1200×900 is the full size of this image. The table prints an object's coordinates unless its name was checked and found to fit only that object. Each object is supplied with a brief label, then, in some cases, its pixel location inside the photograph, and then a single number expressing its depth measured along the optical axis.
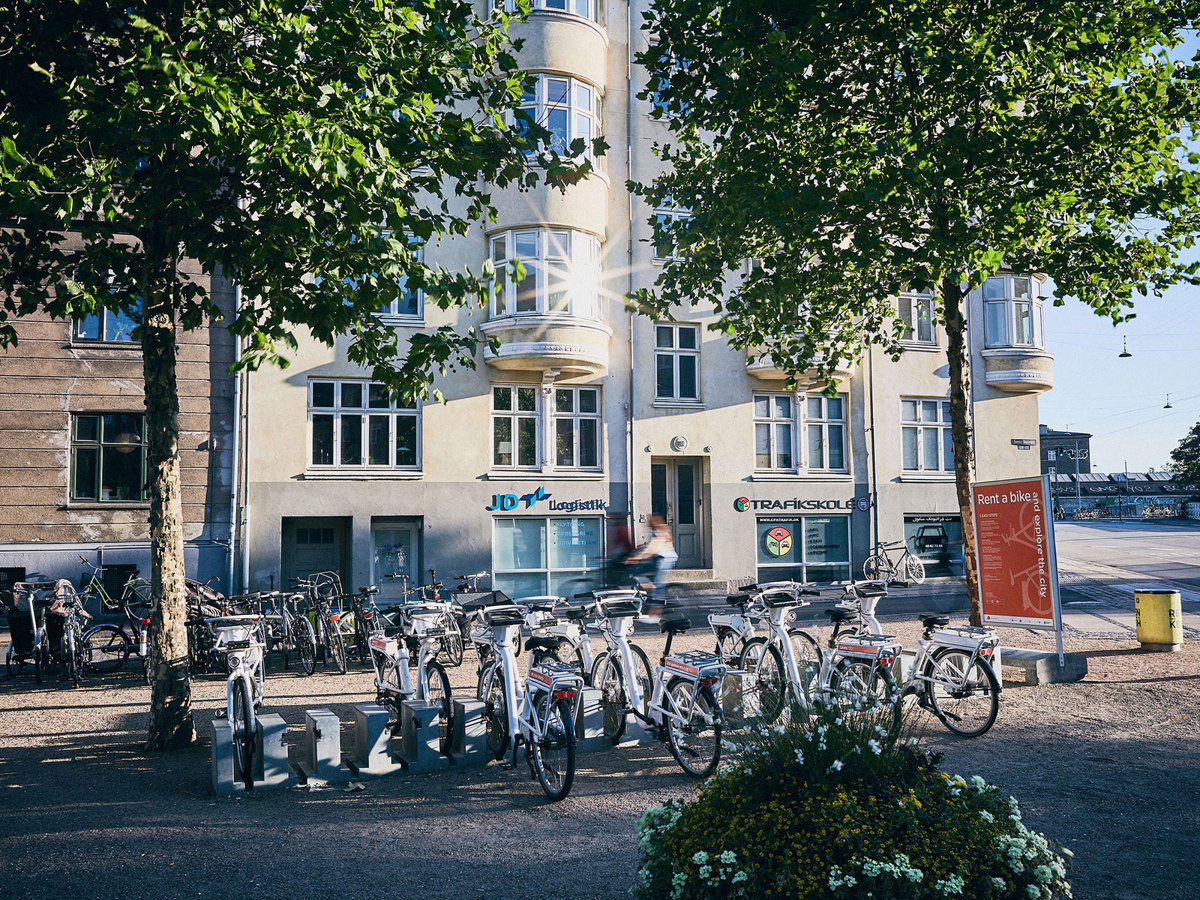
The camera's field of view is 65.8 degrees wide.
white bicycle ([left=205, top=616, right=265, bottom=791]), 7.41
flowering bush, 3.91
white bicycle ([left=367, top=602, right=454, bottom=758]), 8.98
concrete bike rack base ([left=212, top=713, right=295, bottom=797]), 7.27
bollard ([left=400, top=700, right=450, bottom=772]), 7.92
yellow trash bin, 13.75
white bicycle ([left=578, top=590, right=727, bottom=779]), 7.49
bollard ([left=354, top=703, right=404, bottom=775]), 7.76
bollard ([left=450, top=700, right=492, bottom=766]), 8.08
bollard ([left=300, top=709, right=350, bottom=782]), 7.57
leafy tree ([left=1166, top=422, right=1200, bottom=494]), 76.44
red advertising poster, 11.02
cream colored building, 20.36
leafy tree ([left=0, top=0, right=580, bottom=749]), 7.53
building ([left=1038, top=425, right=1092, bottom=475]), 130.12
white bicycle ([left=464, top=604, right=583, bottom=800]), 6.95
